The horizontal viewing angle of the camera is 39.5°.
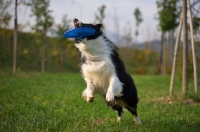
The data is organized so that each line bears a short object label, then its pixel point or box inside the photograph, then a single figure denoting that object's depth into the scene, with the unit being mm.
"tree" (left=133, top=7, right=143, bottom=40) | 37562
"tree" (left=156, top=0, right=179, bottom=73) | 24156
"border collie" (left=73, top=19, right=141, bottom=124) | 5152
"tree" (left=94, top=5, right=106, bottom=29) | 32938
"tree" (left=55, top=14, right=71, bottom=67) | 30672
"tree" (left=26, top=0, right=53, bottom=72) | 23859
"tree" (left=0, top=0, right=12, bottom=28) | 14031
